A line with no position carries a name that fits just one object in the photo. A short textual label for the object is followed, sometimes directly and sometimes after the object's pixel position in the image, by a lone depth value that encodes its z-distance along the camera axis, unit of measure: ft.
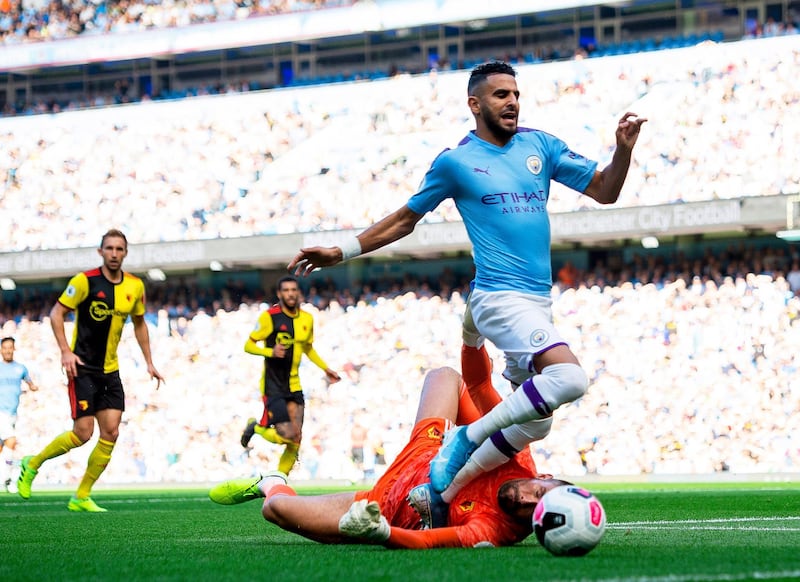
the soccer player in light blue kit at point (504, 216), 43.78
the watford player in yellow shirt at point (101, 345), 77.20
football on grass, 36.37
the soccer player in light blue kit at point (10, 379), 119.85
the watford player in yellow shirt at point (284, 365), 99.40
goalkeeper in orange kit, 39.65
